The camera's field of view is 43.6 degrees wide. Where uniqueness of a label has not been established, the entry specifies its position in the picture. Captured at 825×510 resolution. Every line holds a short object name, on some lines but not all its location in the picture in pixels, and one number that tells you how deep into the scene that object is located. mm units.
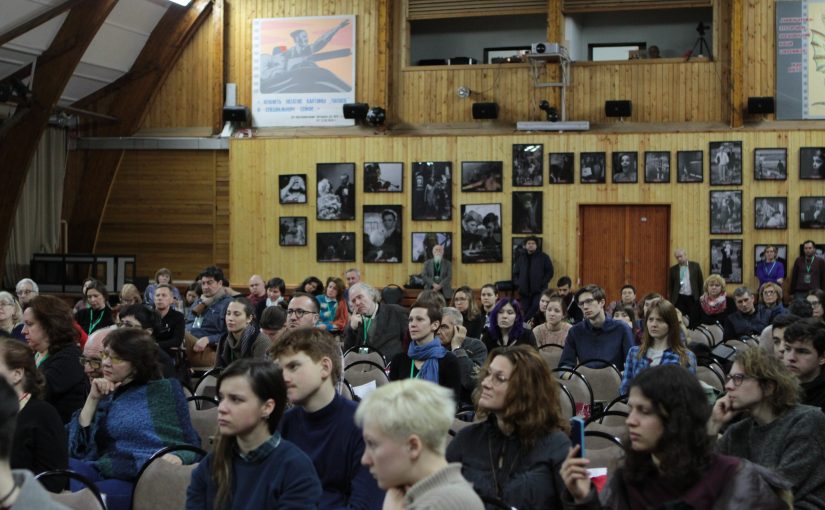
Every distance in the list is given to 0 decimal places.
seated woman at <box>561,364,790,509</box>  3457
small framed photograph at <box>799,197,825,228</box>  18312
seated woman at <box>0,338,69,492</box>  4844
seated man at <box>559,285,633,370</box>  9070
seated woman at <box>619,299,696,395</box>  7285
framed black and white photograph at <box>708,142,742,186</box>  18500
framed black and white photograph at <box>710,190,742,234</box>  18562
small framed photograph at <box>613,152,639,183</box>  18781
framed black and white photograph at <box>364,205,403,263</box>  19859
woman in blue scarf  6832
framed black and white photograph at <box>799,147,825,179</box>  18328
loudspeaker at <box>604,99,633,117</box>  18891
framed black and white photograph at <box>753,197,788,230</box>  18416
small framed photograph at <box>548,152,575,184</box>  19000
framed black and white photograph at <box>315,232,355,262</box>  20094
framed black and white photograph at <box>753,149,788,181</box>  18391
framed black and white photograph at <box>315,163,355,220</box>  20031
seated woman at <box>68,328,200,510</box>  5281
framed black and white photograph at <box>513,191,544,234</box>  19203
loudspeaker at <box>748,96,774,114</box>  18500
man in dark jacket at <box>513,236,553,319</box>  18578
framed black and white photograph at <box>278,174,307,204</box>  20250
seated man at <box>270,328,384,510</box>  4477
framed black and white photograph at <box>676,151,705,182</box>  18609
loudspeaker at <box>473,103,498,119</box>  19406
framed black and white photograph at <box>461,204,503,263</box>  19438
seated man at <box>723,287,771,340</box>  11943
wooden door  18938
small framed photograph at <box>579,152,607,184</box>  18891
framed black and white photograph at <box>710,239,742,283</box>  18531
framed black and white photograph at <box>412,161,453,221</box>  19625
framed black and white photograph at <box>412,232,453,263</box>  19625
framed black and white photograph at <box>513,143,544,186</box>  19125
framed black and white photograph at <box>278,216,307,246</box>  20281
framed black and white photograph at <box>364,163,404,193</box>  19812
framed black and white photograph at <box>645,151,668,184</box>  18672
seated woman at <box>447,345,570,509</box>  4238
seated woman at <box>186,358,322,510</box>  3908
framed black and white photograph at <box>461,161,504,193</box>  19375
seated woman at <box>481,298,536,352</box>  9328
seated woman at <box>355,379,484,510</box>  2947
